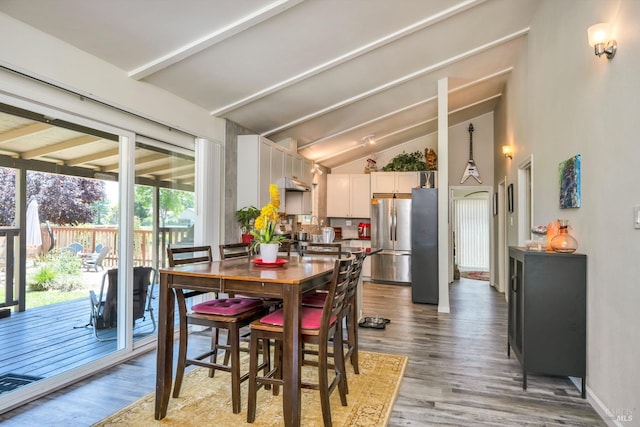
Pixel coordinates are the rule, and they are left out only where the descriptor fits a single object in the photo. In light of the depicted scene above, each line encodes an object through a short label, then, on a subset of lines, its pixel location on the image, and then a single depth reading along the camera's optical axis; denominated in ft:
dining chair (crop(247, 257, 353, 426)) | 7.12
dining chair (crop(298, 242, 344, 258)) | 11.76
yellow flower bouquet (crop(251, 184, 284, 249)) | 8.66
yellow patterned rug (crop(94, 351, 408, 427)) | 7.54
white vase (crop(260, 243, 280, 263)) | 8.97
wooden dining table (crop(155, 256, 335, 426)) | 6.86
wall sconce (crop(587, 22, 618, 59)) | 7.45
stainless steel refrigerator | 23.73
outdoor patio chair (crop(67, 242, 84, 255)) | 9.77
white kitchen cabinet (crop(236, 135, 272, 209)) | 15.57
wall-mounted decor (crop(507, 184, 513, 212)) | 18.85
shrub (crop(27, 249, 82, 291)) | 8.94
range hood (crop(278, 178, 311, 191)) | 18.08
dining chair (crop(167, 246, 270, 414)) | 7.89
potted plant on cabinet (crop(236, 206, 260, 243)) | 15.02
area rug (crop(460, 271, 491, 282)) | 27.53
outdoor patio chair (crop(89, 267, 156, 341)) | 10.56
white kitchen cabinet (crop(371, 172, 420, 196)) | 25.68
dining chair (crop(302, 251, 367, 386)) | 8.64
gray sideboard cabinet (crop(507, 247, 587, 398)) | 8.83
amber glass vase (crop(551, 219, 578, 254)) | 9.12
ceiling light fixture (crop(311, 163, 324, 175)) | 23.28
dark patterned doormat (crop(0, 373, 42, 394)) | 8.19
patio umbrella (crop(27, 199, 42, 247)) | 8.65
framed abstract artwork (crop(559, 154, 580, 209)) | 9.32
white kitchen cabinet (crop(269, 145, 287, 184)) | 17.11
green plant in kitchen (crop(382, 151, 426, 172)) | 25.95
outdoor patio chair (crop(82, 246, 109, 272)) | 10.18
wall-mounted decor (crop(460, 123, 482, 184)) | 25.48
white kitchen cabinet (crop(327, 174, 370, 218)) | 26.84
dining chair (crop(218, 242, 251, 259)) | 10.86
